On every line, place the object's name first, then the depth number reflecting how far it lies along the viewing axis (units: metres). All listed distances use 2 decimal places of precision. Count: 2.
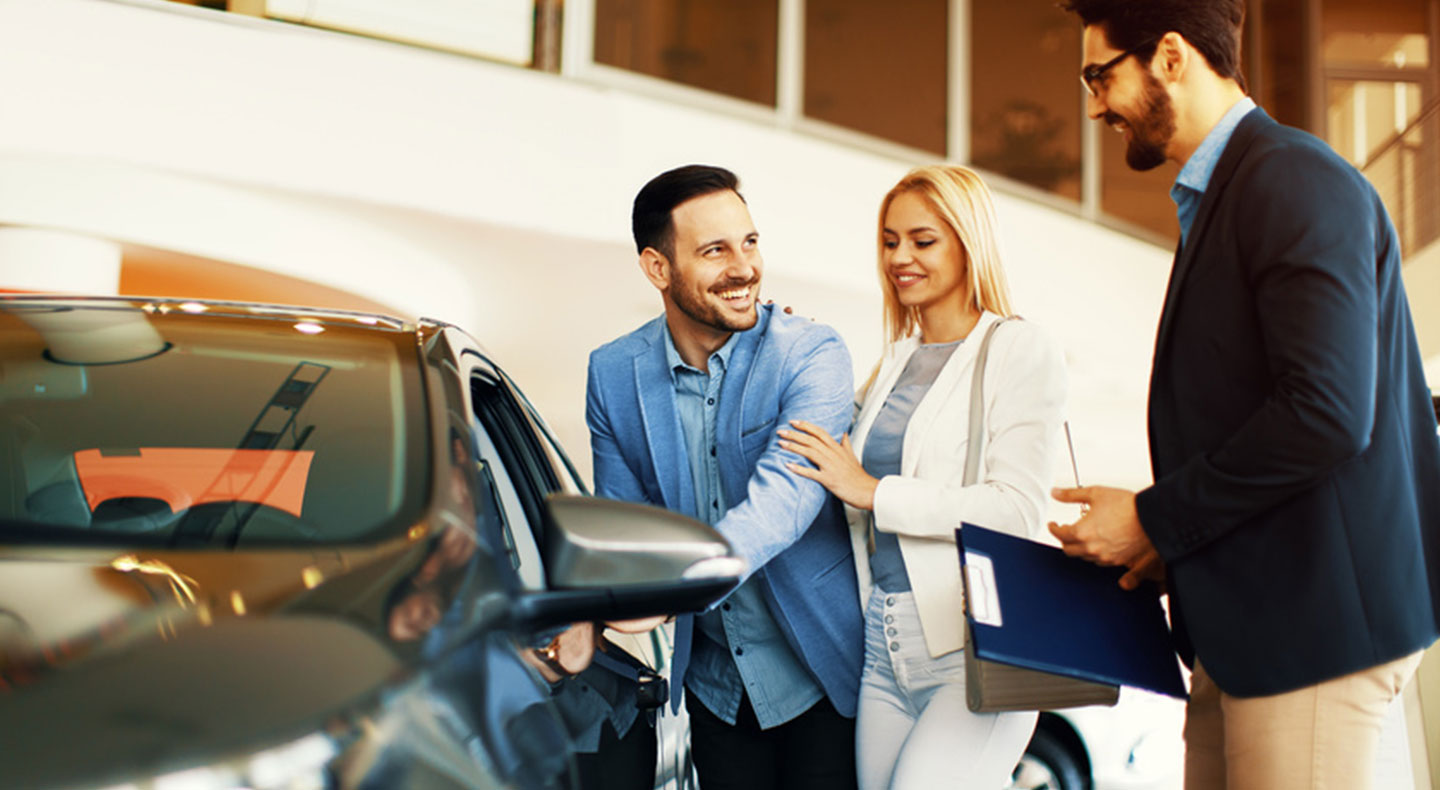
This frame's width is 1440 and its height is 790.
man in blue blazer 2.09
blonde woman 1.84
